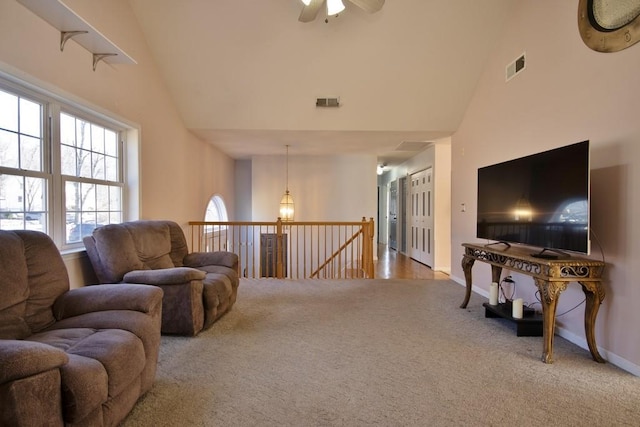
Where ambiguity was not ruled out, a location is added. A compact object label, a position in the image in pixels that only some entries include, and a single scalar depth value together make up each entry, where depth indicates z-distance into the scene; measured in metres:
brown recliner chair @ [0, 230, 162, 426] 1.14
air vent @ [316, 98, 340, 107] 4.44
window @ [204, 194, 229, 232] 6.50
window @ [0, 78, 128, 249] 2.26
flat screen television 2.28
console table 2.29
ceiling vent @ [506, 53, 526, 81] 3.33
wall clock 2.19
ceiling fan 2.75
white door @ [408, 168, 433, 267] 6.33
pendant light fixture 6.36
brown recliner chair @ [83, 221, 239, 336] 2.65
